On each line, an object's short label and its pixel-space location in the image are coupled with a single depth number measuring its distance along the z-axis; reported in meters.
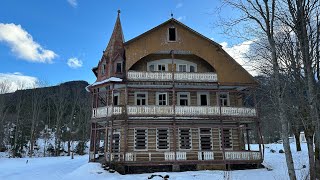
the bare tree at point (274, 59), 9.47
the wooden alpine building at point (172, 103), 18.60
